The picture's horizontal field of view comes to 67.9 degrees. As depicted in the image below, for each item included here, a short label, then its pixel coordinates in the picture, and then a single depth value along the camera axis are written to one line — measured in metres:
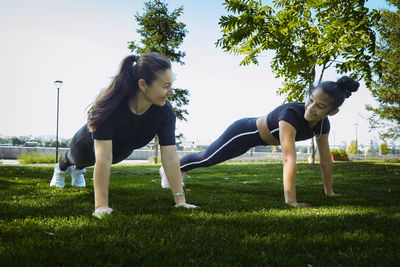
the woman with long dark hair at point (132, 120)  2.70
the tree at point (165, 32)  21.44
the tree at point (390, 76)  16.36
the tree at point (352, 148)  28.88
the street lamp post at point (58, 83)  17.61
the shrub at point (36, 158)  17.61
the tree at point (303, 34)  7.19
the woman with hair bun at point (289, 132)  3.43
